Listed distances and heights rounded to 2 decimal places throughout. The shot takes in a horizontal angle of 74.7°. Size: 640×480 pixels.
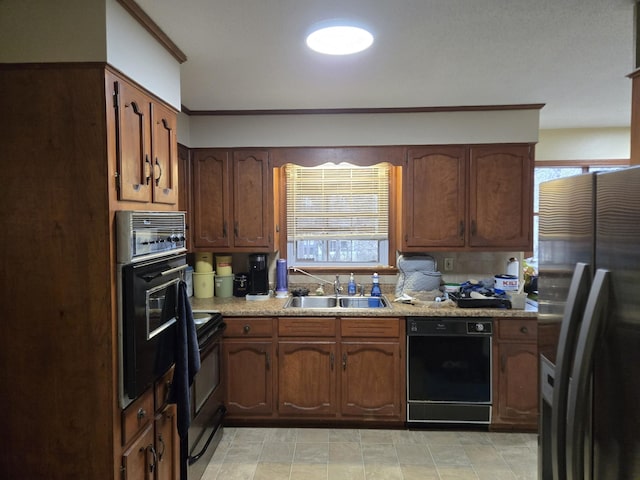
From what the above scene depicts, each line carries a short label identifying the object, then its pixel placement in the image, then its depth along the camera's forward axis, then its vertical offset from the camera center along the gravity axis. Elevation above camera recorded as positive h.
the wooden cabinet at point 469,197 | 3.32 +0.25
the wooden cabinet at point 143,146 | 1.62 +0.37
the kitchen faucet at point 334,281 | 3.67 -0.47
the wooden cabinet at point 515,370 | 3.03 -1.03
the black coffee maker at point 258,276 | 3.54 -0.40
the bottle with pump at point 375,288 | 3.58 -0.51
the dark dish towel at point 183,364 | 1.99 -0.65
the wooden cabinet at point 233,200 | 3.43 +0.24
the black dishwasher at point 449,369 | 3.02 -1.02
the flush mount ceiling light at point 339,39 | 1.92 +0.91
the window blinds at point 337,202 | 3.78 +0.24
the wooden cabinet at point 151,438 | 1.66 -0.91
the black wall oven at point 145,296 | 1.58 -0.27
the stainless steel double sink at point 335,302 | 3.50 -0.62
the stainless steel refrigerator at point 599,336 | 0.89 -0.25
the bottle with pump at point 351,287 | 3.63 -0.51
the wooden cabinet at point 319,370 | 3.09 -1.05
